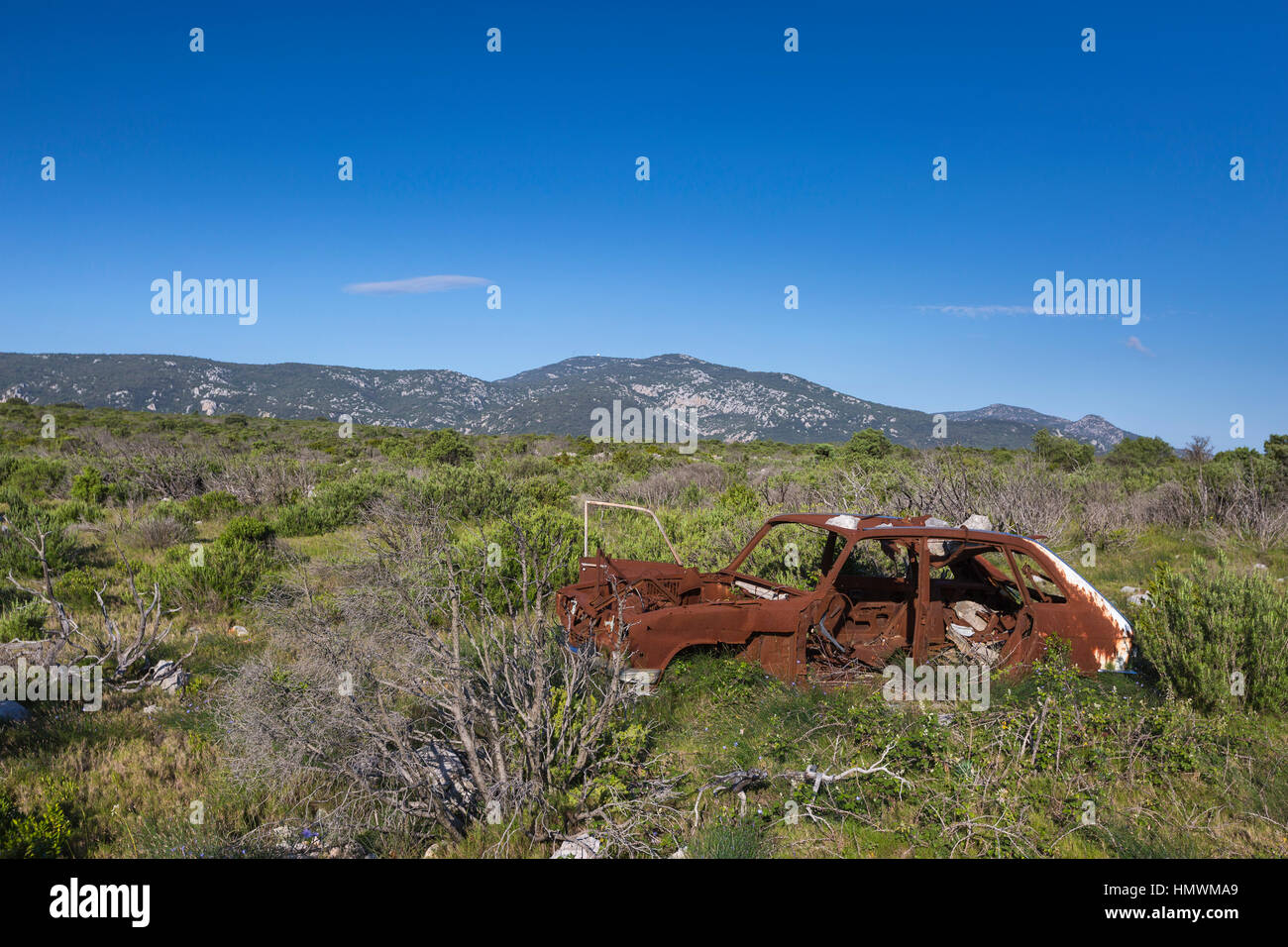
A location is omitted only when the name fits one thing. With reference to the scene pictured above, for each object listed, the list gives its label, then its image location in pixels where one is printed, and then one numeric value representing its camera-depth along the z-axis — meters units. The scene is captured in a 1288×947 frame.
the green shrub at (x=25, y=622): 6.24
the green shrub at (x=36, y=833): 3.26
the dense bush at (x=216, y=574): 7.77
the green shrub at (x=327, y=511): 12.46
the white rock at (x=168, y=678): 5.63
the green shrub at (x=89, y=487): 14.41
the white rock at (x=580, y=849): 3.20
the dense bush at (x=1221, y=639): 4.84
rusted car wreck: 5.05
